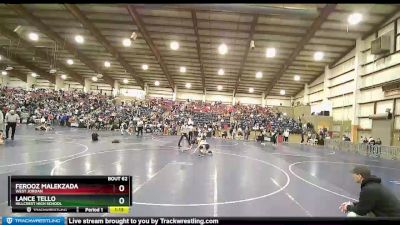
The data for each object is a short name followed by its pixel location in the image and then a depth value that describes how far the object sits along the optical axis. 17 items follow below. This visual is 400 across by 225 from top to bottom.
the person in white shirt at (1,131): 14.77
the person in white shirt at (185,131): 17.25
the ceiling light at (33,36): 29.98
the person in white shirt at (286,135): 31.95
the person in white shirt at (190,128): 18.34
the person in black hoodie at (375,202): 3.93
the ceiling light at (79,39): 28.86
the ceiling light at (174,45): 29.27
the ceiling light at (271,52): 29.28
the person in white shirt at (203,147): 15.40
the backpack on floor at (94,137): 19.33
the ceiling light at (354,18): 21.80
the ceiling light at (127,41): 28.11
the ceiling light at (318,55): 30.45
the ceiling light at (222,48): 28.47
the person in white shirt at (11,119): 15.95
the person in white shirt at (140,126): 28.17
